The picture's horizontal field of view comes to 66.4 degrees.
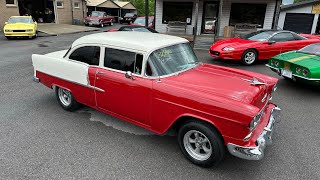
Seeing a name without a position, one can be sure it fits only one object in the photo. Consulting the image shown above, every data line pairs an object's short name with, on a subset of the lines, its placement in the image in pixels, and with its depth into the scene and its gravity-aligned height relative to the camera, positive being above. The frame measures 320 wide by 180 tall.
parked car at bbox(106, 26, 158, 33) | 12.20 -0.17
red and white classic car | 3.15 -0.93
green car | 6.03 -0.81
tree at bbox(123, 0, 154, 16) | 54.92 +4.28
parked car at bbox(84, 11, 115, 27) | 29.04 +0.43
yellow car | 15.83 -0.51
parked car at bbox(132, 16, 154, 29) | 18.12 +0.29
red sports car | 9.42 -0.57
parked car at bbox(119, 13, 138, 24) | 37.98 +0.99
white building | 15.33 +1.02
